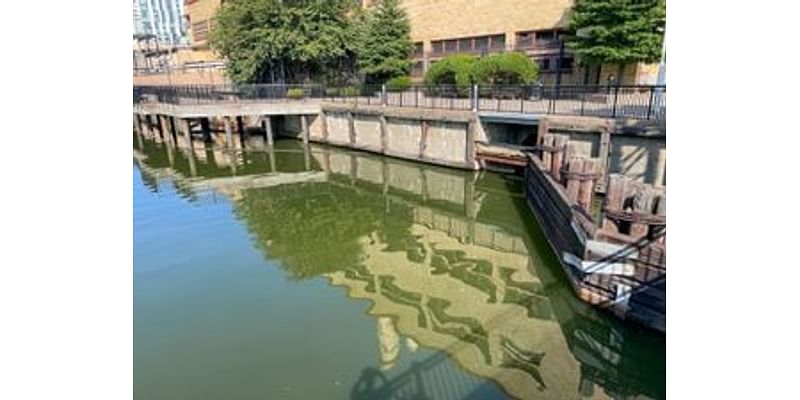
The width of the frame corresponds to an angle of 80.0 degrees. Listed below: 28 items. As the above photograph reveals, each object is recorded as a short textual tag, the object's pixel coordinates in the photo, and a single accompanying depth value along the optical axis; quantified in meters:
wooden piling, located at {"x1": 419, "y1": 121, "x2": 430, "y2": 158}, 17.00
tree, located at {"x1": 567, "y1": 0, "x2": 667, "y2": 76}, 17.58
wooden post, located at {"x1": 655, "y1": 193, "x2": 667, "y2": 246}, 6.39
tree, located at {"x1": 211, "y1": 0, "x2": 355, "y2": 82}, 26.23
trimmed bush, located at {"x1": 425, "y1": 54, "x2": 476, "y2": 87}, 22.11
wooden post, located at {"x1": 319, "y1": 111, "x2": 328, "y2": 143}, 22.48
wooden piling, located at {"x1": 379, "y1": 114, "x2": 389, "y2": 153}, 18.86
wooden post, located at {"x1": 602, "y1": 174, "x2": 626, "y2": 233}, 6.84
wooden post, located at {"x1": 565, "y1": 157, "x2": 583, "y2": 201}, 9.16
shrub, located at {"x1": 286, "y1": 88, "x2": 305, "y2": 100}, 23.20
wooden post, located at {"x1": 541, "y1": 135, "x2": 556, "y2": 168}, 11.99
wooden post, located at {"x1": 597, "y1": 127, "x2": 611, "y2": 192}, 12.15
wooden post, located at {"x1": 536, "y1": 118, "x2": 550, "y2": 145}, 13.48
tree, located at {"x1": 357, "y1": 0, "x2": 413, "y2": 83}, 26.61
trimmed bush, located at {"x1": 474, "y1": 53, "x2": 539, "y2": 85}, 20.78
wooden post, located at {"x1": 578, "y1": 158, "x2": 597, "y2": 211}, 9.10
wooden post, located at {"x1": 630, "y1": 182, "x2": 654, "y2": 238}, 6.45
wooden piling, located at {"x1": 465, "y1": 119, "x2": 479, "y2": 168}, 15.48
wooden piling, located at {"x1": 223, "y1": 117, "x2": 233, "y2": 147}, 22.88
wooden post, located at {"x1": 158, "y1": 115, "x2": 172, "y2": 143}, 24.87
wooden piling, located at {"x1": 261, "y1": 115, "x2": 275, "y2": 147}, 22.72
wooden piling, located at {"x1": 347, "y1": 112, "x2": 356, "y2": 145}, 20.78
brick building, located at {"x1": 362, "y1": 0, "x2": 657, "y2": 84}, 22.86
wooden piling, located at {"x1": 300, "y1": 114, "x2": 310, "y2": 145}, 22.91
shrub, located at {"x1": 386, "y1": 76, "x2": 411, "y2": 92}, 23.98
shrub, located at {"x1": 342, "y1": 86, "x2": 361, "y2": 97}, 23.36
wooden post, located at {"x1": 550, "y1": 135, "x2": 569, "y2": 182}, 11.46
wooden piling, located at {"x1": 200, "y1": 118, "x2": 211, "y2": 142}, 24.70
